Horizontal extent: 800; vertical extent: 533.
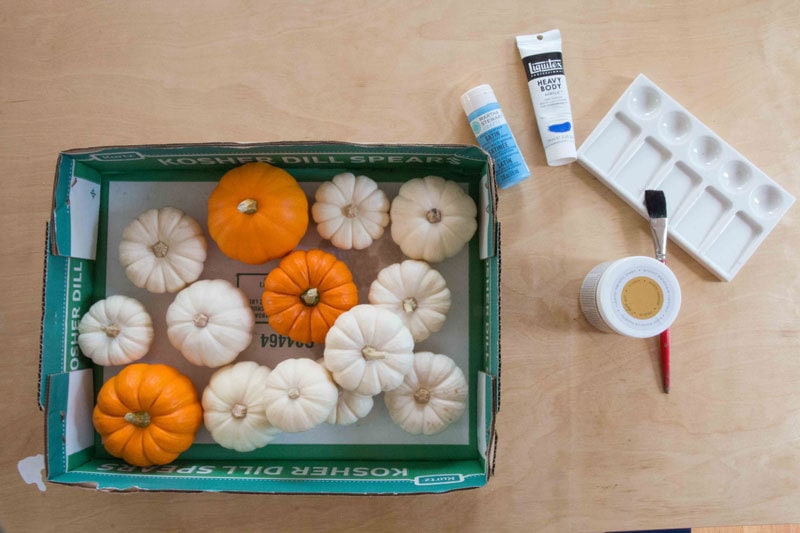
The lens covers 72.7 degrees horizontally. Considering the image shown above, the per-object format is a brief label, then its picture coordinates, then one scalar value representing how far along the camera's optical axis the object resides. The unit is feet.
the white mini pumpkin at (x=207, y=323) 2.94
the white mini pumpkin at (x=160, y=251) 3.06
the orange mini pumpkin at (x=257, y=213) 2.85
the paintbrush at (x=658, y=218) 3.14
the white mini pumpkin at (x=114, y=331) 3.01
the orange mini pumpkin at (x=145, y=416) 2.86
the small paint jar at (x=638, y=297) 2.83
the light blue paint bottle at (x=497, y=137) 3.09
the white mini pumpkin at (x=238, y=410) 2.90
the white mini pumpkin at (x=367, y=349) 2.72
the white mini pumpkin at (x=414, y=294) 2.98
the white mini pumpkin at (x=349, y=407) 2.93
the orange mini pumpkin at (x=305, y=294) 2.89
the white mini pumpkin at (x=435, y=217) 2.99
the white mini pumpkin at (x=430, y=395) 2.98
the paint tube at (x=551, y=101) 3.12
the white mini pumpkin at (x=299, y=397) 2.74
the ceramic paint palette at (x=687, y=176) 3.21
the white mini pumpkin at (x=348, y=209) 3.04
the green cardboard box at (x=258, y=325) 2.80
